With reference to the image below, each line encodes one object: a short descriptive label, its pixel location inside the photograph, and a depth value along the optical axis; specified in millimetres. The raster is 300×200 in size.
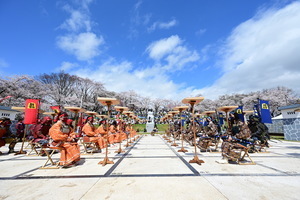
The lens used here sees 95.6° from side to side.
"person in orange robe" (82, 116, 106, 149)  6968
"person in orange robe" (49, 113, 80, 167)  4234
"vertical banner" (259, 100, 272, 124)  8266
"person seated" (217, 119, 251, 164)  4648
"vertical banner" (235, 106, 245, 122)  9517
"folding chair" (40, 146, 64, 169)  4176
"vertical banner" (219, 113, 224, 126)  12580
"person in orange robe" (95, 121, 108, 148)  7978
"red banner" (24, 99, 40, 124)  6898
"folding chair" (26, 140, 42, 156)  6099
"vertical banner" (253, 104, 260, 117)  9033
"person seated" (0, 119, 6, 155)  6439
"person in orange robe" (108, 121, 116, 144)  9770
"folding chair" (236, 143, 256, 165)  4484
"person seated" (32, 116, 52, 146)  6285
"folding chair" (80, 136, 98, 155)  6742
